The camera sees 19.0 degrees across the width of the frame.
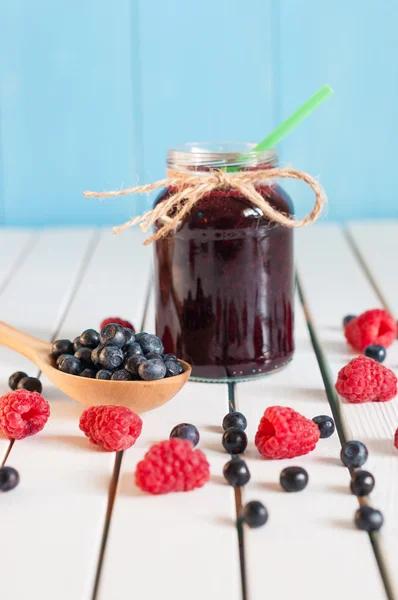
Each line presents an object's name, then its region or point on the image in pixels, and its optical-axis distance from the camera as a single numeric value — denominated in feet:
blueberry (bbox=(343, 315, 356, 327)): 2.30
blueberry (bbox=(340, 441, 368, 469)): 1.66
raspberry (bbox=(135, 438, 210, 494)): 1.58
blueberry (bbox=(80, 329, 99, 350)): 1.88
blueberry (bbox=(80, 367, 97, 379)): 1.86
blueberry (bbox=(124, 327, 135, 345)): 1.83
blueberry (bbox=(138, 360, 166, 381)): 1.80
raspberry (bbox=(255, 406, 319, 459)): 1.68
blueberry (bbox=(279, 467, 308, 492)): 1.59
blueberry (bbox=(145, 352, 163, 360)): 1.83
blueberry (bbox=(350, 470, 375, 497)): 1.58
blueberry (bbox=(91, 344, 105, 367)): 1.84
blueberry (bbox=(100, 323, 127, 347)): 1.82
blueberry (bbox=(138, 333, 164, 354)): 1.84
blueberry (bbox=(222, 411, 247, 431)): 1.77
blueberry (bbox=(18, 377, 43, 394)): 1.94
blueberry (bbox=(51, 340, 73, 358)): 1.95
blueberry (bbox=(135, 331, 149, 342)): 1.84
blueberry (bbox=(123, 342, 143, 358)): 1.83
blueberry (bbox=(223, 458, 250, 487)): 1.61
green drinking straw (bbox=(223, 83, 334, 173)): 1.95
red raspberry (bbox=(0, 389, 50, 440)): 1.75
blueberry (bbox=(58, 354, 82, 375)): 1.87
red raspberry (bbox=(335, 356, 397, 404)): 1.87
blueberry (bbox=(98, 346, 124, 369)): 1.82
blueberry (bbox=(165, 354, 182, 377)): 1.84
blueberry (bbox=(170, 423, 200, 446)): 1.73
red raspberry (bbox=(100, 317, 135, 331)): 2.18
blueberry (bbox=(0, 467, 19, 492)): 1.61
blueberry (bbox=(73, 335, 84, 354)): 1.91
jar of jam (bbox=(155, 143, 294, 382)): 1.92
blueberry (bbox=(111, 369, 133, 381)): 1.82
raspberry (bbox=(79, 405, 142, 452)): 1.70
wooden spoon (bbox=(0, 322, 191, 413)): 1.81
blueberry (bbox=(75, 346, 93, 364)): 1.88
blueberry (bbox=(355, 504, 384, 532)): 1.50
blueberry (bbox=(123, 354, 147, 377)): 1.81
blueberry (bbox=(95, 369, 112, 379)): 1.82
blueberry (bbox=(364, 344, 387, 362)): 2.11
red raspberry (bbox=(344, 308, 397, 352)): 2.17
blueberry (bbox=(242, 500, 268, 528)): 1.51
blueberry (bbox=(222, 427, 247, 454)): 1.71
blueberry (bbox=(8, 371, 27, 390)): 1.97
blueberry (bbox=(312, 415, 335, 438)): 1.76
